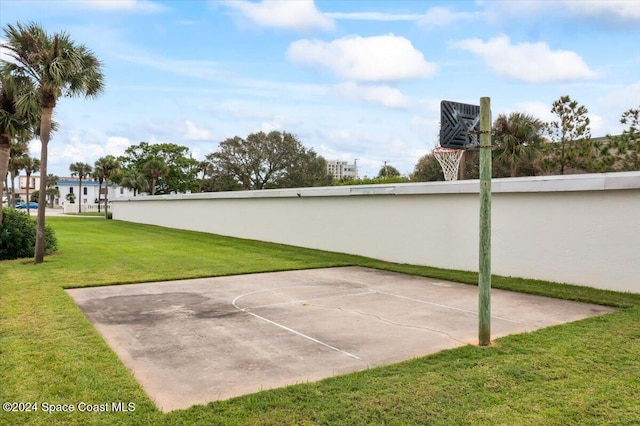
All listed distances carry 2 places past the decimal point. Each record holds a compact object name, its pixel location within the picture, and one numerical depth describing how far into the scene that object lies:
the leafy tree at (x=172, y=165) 65.12
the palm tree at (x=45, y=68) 12.09
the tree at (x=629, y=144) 23.58
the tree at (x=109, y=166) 55.62
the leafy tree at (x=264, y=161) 62.38
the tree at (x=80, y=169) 70.62
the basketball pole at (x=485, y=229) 5.65
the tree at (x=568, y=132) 27.83
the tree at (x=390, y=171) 84.64
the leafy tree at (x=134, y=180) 59.00
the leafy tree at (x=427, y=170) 37.59
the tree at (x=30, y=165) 46.97
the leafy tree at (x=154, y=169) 58.94
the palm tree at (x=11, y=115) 12.62
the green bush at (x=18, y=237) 14.49
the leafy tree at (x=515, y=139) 25.66
